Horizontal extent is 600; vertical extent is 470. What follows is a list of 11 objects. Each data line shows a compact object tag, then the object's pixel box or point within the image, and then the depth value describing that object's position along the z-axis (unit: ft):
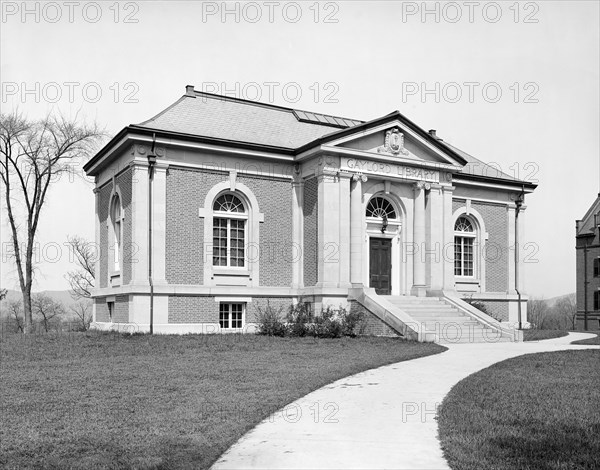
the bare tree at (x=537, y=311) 284.39
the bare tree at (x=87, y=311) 366.06
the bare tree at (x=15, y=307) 245.98
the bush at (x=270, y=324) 76.54
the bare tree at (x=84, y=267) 173.68
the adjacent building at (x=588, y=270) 196.54
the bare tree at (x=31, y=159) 106.42
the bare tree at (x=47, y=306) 262.80
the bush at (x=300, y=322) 75.20
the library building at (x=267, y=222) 79.10
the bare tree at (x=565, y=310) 319.88
